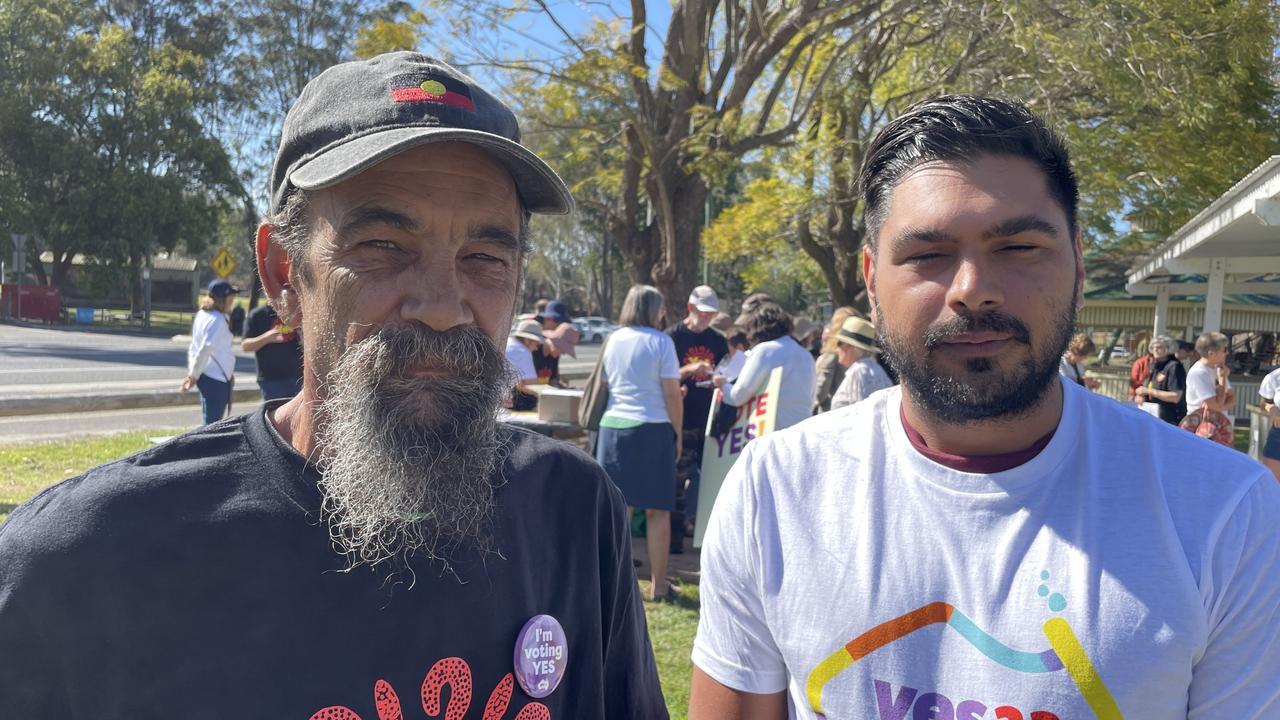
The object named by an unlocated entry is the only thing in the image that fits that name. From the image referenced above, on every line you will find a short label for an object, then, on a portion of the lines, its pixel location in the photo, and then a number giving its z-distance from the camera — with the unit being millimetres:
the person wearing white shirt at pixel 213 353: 8312
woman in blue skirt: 6074
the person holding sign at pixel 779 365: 6273
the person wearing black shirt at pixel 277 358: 7375
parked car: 45500
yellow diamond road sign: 27803
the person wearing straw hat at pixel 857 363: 5969
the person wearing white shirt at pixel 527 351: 7672
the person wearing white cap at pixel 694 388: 7523
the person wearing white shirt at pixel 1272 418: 8156
